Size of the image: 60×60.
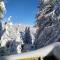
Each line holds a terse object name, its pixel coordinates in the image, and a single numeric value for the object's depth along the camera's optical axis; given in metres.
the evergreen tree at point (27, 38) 13.84
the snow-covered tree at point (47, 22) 8.68
